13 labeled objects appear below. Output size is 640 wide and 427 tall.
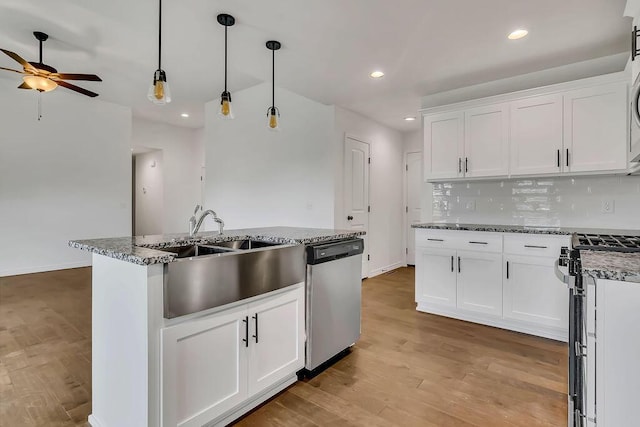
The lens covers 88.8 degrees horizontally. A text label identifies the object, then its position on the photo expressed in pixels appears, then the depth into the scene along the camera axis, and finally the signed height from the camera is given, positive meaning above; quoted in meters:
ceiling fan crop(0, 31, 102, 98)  3.32 +1.49
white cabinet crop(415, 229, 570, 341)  2.87 -0.65
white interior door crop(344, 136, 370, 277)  4.75 +0.41
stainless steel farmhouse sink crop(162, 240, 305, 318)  1.46 -0.32
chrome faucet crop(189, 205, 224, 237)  2.11 -0.06
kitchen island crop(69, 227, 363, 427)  1.41 -0.65
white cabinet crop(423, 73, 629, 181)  2.88 +0.80
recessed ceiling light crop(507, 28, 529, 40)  2.69 +1.50
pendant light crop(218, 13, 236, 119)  2.46 +0.87
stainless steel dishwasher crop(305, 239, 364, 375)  2.18 -0.62
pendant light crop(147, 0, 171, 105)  2.05 +0.78
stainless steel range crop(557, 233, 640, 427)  1.20 -0.52
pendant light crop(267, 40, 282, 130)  2.83 +0.89
